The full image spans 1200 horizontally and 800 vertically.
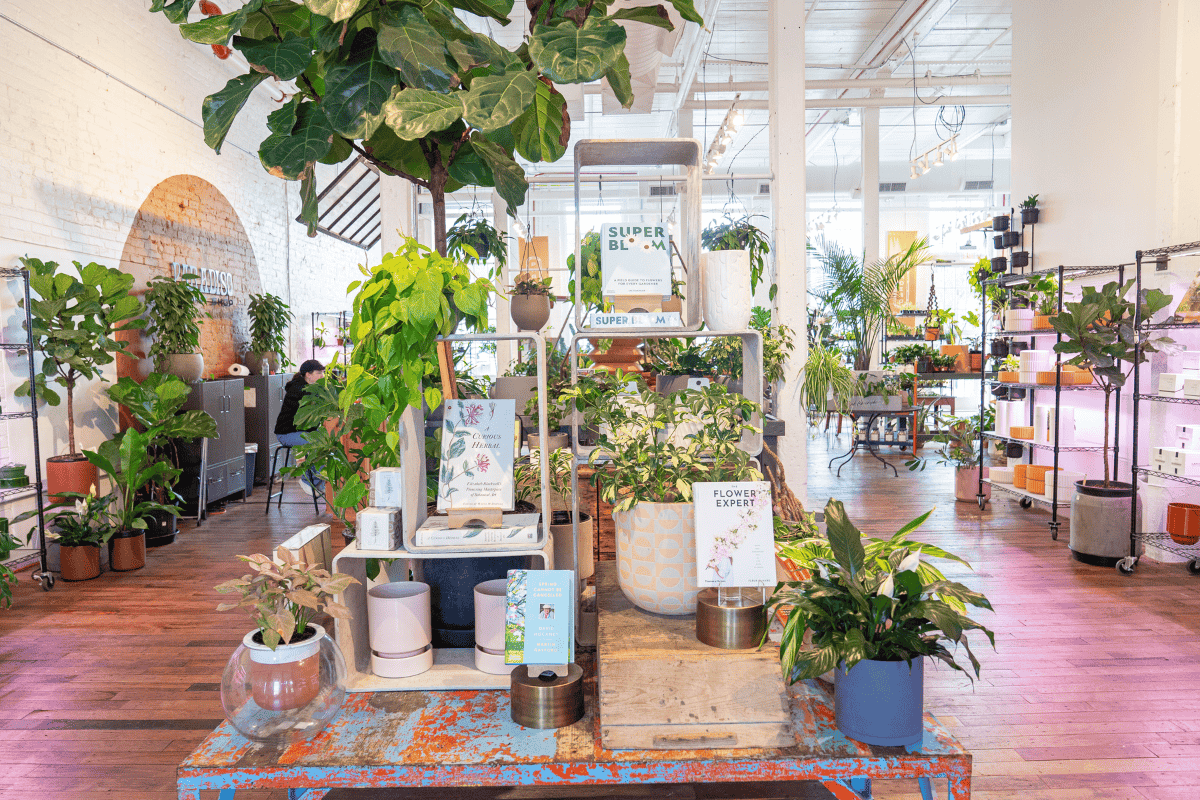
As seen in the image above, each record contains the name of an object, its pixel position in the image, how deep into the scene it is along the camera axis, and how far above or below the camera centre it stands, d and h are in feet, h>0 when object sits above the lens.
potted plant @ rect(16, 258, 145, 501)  15.31 +0.88
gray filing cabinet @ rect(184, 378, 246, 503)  21.13 -1.96
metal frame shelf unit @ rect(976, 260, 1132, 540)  17.07 -0.69
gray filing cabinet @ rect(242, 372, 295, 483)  25.35 -1.50
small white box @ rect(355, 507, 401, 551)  5.65 -1.21
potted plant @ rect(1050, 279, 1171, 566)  14.56 -0.03
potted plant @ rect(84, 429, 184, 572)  15.87 -2.45
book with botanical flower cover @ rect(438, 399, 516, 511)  6.00 -0.69
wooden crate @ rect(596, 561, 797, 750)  4.79 -2.16
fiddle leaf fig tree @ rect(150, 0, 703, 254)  4.26 +1.76
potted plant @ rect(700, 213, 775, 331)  6.05 +0.58
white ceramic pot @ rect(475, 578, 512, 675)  5.70 -2.01
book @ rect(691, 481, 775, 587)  5.37 -1.23
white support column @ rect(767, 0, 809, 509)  16.31 +3.28
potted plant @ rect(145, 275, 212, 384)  19.79 +1.10
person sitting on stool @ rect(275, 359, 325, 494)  21.12 -1.19
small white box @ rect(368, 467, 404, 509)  5.79 -0.91
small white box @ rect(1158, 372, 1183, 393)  14.54 -0.53
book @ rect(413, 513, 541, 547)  5.68 -1.27
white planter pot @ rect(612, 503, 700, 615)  5.69 -1.47
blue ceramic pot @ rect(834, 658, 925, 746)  4.70 -2.12
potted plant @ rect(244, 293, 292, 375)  25.73 +1.25
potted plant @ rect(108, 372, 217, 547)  17.60 -1.26
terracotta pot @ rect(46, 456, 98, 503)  16.12 -2.19
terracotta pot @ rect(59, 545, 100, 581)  15.14 -3.80
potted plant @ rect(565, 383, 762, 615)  5.74 -0.86
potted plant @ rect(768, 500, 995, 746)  4.71 -1.74
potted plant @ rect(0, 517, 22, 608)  12.45 -3.06
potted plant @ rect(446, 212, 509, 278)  15.44 +2.58
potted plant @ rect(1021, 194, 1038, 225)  19.90 +3.78
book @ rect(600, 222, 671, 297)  6.19 +0.83
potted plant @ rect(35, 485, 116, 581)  15.16 -3.31
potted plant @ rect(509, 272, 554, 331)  10.20 +0.80
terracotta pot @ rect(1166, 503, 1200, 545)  14.40 -3.20
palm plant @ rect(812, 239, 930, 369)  28.66 +2.49
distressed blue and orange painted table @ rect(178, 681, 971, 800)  4.63 -2.44
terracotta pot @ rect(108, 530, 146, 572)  15.83 -3.76
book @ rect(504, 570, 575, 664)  5.20 -1.76
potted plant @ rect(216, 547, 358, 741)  4.86 -1.86
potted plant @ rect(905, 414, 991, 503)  21.75 -2.94
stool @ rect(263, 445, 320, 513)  20.93 -3.77
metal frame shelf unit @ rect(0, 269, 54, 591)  14.52 -1.65
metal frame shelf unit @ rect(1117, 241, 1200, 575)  14.30 -1.71
